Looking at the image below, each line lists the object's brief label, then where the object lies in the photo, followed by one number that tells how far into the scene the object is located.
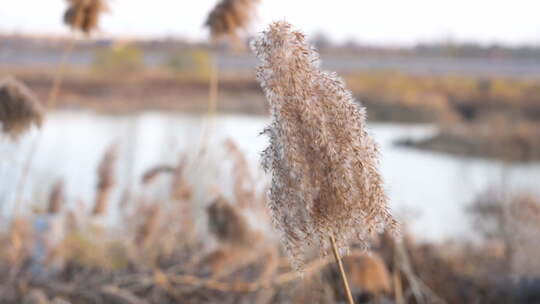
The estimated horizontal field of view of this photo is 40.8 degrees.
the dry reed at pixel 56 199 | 5.09
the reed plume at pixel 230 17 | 3.77
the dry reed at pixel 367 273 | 3.94
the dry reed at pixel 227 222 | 3.80
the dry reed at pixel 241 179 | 4.28
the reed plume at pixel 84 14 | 3.68
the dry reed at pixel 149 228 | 4.86
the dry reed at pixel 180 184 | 4.68
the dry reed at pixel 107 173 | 5.01
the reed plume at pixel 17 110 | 2.77
